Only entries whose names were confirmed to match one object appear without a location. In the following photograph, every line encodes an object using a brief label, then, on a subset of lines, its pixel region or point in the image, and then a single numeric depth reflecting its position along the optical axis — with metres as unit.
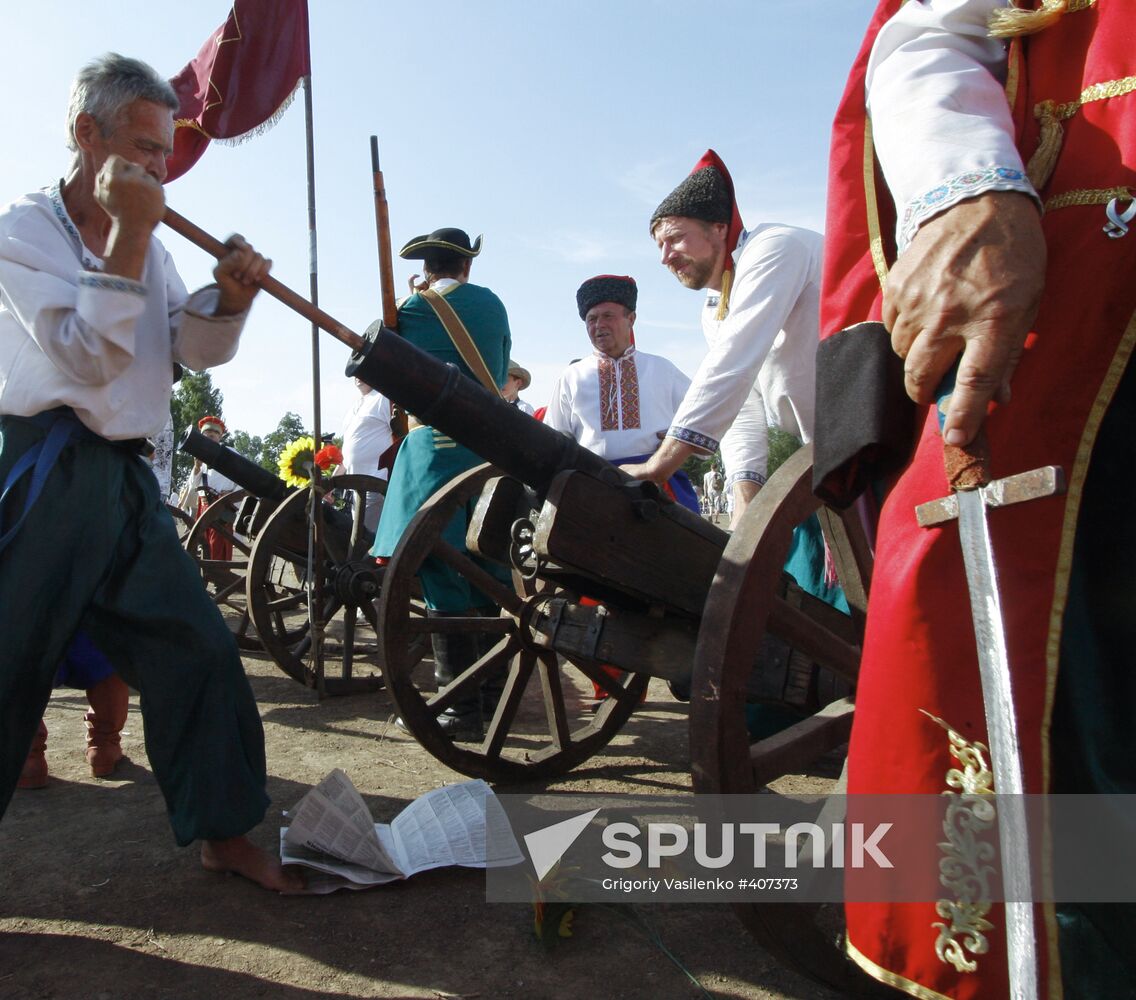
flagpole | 3.38
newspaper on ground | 2.31
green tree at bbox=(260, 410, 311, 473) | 54.33
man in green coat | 3.68
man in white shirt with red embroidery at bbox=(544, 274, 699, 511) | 4.62
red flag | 3.80
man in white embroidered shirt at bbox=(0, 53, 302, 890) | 2.03
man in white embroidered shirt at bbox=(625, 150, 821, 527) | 2.71
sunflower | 6.25
